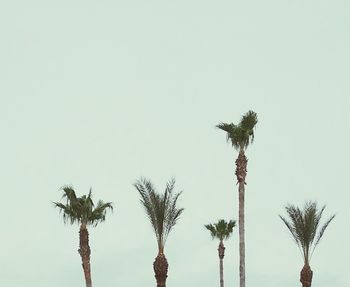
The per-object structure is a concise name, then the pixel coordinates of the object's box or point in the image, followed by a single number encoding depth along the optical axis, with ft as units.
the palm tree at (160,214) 175.94
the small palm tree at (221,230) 279.69
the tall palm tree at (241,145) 177.58
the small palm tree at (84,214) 174.60
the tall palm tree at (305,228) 180.55
